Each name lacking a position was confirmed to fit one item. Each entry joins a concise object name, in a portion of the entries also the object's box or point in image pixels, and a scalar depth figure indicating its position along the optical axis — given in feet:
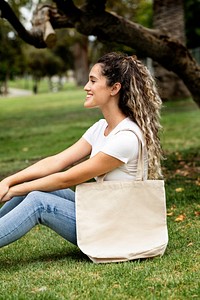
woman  13.39
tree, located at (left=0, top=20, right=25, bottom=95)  99.66
